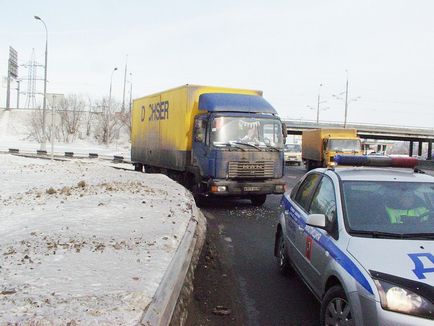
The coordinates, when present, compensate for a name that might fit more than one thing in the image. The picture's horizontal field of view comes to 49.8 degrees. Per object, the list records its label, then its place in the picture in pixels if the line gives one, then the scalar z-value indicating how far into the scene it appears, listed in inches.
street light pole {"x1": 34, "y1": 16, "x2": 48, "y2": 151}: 1326.3
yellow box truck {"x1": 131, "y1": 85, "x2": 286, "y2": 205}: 492.7
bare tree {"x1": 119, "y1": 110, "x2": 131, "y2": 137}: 2854.6
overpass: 2711.6
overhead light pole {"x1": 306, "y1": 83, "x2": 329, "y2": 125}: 3115.2
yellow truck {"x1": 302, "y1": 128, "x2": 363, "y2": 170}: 1140.7
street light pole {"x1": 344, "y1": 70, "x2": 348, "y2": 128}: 2424.6
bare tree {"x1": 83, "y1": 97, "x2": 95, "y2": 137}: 3093.0
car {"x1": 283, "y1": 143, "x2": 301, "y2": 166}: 1776.8
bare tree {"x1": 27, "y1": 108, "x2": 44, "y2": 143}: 2834.6
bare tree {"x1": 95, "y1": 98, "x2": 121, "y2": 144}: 2746.6
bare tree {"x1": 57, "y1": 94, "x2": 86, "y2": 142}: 2951.8
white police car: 127.4
